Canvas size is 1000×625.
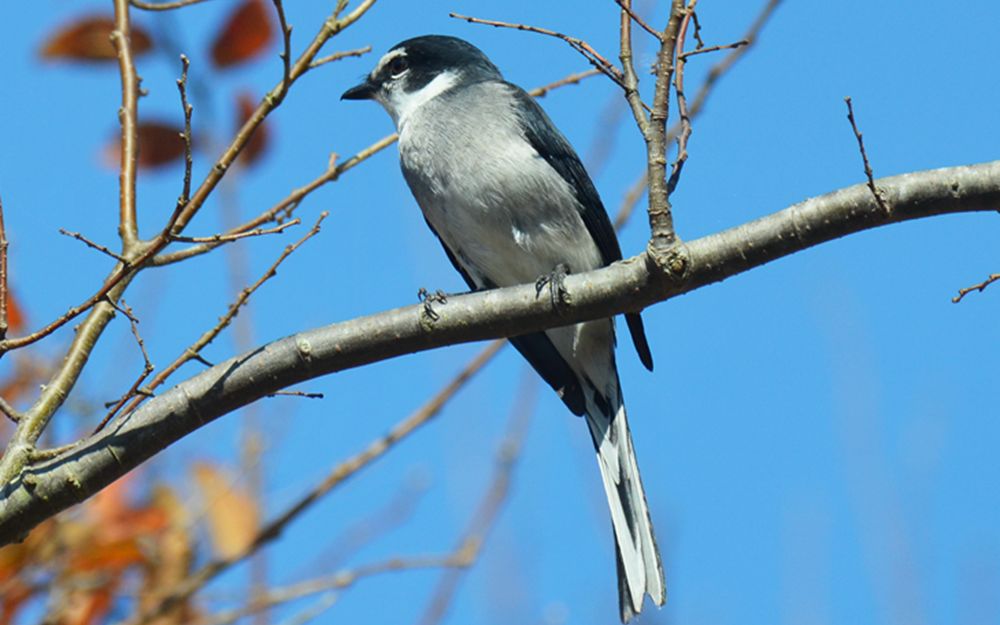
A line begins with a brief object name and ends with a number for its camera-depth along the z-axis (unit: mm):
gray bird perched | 9617
